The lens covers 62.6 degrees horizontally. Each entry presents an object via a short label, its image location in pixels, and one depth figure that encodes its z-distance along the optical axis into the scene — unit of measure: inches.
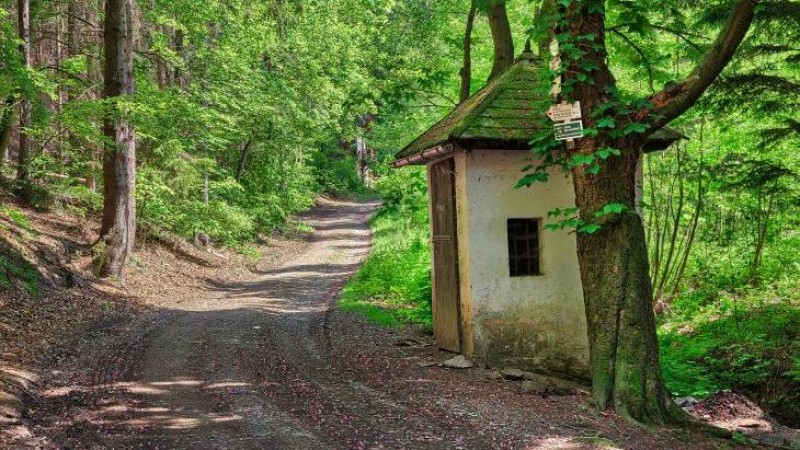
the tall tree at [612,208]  288.2
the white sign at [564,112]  296.2
